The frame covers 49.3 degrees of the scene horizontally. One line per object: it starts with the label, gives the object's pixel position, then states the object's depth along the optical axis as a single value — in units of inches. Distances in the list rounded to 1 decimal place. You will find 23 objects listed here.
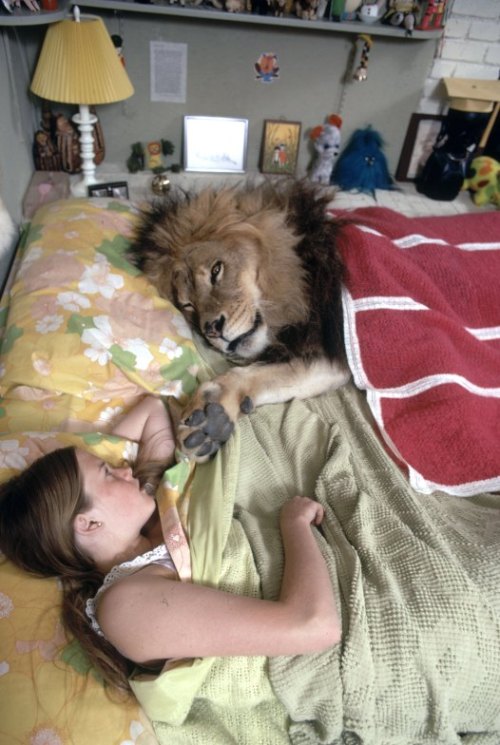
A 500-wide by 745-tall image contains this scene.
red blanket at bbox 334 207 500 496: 52.9
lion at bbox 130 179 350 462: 61.0
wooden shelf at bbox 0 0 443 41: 85.4
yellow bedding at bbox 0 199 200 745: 34.6
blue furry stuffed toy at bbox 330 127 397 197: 107.4
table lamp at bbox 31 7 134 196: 75.2
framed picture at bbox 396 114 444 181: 109.3
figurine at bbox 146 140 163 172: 103.5
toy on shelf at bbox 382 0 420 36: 92.0
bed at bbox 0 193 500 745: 36.2
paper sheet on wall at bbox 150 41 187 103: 96.0
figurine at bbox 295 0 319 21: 89.2
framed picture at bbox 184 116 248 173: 103.1
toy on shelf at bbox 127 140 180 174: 103.6
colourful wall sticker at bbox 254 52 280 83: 99.3
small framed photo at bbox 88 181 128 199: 90.7
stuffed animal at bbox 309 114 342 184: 104.9
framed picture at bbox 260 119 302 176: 105.9
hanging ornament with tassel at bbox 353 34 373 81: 95.8
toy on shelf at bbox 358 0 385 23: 92.0
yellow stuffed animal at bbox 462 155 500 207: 106.9
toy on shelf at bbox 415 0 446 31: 92.5
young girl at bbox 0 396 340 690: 35.6
